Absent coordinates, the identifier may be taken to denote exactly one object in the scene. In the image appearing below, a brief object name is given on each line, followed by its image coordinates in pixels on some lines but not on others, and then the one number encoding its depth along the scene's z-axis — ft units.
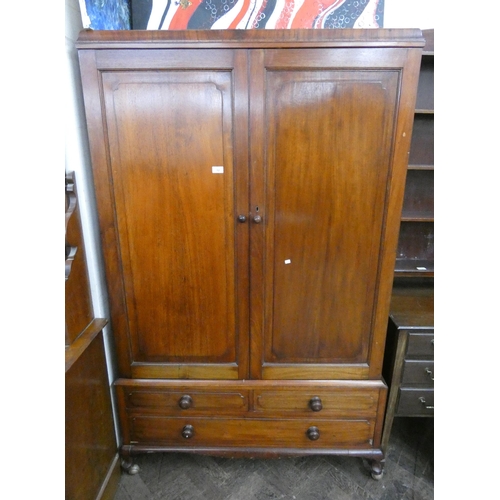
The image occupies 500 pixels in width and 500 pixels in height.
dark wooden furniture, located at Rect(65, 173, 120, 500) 3.54
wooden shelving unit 4.80
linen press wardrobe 3.39
